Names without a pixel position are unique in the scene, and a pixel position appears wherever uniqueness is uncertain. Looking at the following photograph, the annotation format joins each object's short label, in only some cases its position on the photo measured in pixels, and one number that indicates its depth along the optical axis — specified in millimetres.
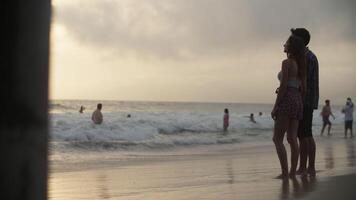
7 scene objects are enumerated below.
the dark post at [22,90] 1586
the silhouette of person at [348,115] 22166
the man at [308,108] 5863
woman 5465
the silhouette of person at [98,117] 21484
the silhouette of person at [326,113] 24117
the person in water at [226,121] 28406
